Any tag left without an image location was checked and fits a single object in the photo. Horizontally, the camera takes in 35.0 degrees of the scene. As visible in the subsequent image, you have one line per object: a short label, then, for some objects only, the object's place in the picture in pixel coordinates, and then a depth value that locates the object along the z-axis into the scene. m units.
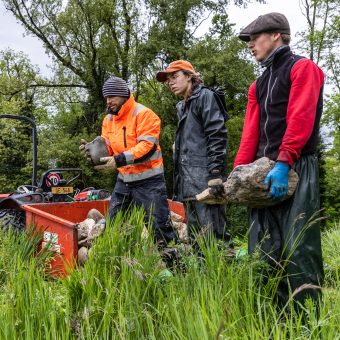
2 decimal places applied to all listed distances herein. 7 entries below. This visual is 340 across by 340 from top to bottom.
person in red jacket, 2.64
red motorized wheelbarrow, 4.46
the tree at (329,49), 22.47
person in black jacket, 3.85
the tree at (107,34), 21.89
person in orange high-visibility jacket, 4.29
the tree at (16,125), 25.98
